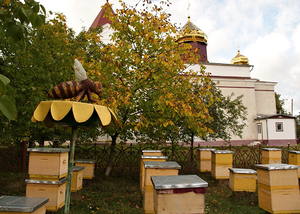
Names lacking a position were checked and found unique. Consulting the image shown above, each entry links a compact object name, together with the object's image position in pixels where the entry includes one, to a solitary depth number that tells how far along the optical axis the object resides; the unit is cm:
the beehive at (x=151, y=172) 402
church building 2286
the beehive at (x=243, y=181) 548
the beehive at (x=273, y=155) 765
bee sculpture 246
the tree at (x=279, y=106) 3338
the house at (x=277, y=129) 2273
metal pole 264
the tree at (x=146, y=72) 596
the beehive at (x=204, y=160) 771
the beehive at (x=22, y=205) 244
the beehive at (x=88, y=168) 642
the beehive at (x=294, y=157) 664
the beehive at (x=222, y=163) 668
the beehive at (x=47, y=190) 405
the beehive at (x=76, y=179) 529
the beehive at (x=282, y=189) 420
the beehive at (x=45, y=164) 414
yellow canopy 214
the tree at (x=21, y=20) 196
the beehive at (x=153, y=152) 638
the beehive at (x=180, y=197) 250
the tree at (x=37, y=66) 480
